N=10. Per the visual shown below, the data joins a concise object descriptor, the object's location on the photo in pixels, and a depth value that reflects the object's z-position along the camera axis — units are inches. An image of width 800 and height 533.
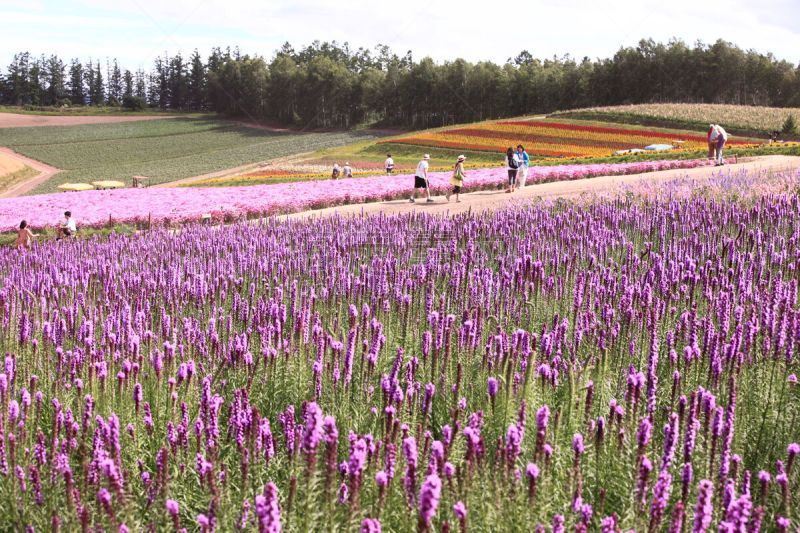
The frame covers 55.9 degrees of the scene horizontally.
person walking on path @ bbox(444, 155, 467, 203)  843.1
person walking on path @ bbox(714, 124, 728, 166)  1107.9
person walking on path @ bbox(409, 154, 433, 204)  867.4
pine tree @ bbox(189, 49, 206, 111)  5255.9
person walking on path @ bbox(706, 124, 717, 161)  1166.3
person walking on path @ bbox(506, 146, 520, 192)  909.1
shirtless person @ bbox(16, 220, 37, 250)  607.2
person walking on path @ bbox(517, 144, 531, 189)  976.3
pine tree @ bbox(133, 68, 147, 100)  6658.5
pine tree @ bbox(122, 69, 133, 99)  6449.3
